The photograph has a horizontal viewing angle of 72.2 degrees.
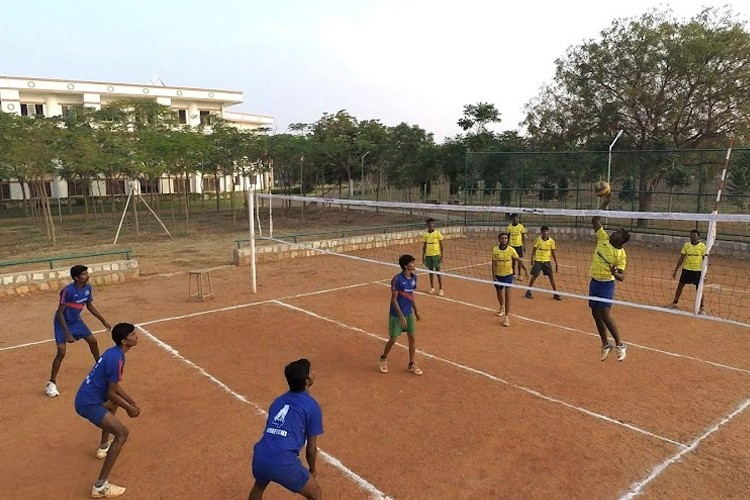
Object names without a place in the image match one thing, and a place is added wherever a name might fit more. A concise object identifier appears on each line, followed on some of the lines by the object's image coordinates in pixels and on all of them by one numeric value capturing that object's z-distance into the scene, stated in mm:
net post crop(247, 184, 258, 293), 12883
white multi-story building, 42062
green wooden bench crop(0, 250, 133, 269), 12141
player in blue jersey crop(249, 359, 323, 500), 3752
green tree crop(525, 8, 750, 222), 20469
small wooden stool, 12426
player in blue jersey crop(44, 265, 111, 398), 6871
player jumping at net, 6809
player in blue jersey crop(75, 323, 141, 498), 4789
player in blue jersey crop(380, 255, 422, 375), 7535
